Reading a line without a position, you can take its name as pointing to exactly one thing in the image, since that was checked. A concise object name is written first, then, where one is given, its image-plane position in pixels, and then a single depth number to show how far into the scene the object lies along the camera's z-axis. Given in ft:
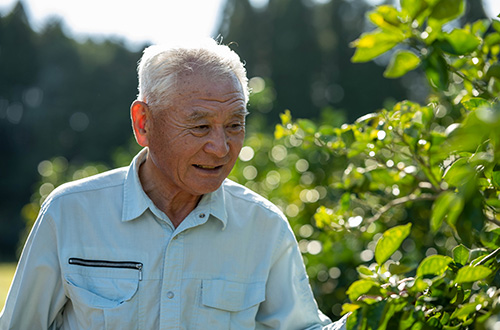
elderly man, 6.63
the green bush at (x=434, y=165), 3.13
